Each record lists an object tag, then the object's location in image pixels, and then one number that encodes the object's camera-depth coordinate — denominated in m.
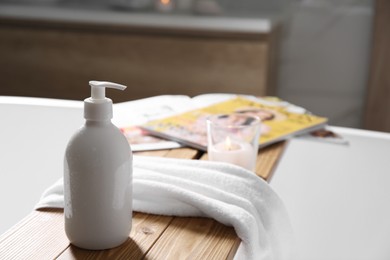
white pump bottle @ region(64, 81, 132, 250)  0.94
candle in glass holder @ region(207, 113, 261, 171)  1.23
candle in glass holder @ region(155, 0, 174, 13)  3.19
